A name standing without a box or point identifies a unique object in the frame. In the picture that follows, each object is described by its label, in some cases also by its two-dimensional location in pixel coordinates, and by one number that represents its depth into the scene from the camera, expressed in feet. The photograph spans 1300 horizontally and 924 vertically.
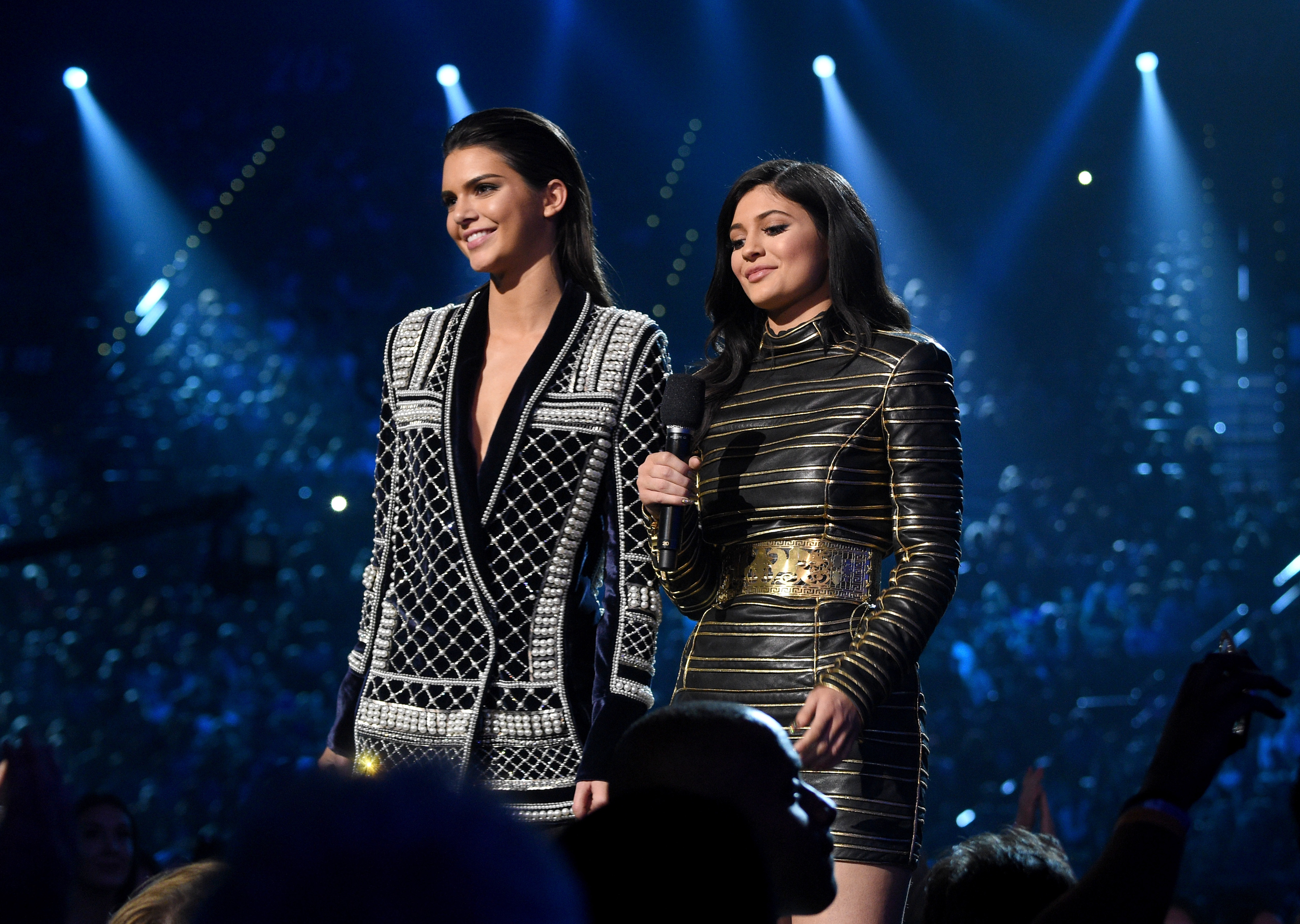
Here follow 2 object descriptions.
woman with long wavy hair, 19.11
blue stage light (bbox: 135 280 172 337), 40.56
